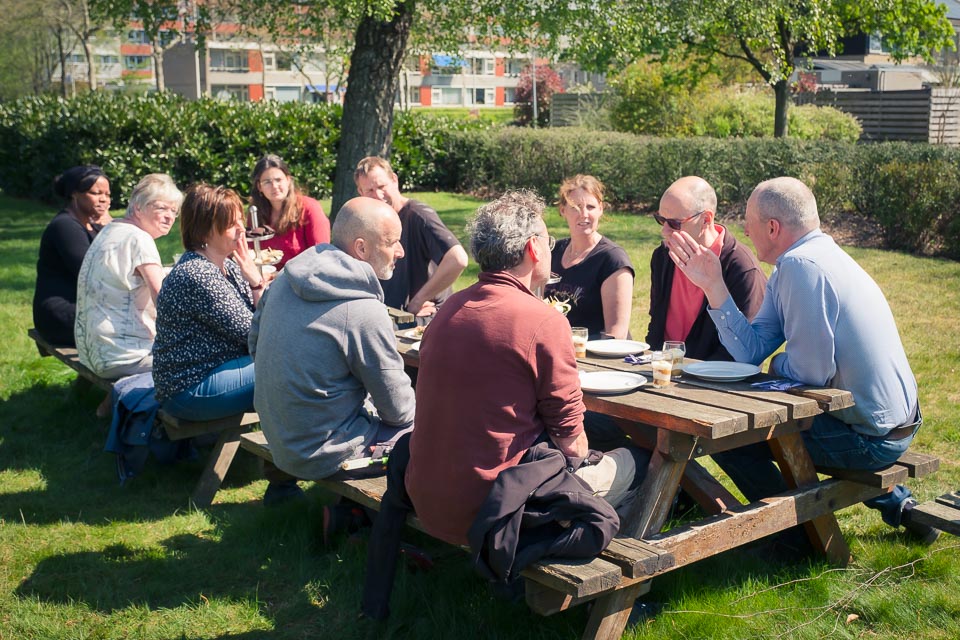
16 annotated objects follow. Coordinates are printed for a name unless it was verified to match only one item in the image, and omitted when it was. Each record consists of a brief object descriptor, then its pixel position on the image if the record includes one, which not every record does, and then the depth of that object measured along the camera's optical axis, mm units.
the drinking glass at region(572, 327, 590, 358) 4195
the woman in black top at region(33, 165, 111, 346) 6141
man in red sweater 2941
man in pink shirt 4477
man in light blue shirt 3525
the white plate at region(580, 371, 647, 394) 3598
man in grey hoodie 3645
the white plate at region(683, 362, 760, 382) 3707
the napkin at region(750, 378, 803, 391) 3577
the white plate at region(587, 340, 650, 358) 4238
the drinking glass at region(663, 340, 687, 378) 3756
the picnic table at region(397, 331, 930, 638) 3205
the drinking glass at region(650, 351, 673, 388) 3633
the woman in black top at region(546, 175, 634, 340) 4992
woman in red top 6500
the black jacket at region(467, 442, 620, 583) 2918
